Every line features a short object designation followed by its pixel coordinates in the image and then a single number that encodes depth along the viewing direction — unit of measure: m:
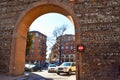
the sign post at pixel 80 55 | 9.25
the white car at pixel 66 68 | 15.68
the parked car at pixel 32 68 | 20.78
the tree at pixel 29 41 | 23.12
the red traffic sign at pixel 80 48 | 9.23
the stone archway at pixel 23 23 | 10.96
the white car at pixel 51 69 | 19.41
